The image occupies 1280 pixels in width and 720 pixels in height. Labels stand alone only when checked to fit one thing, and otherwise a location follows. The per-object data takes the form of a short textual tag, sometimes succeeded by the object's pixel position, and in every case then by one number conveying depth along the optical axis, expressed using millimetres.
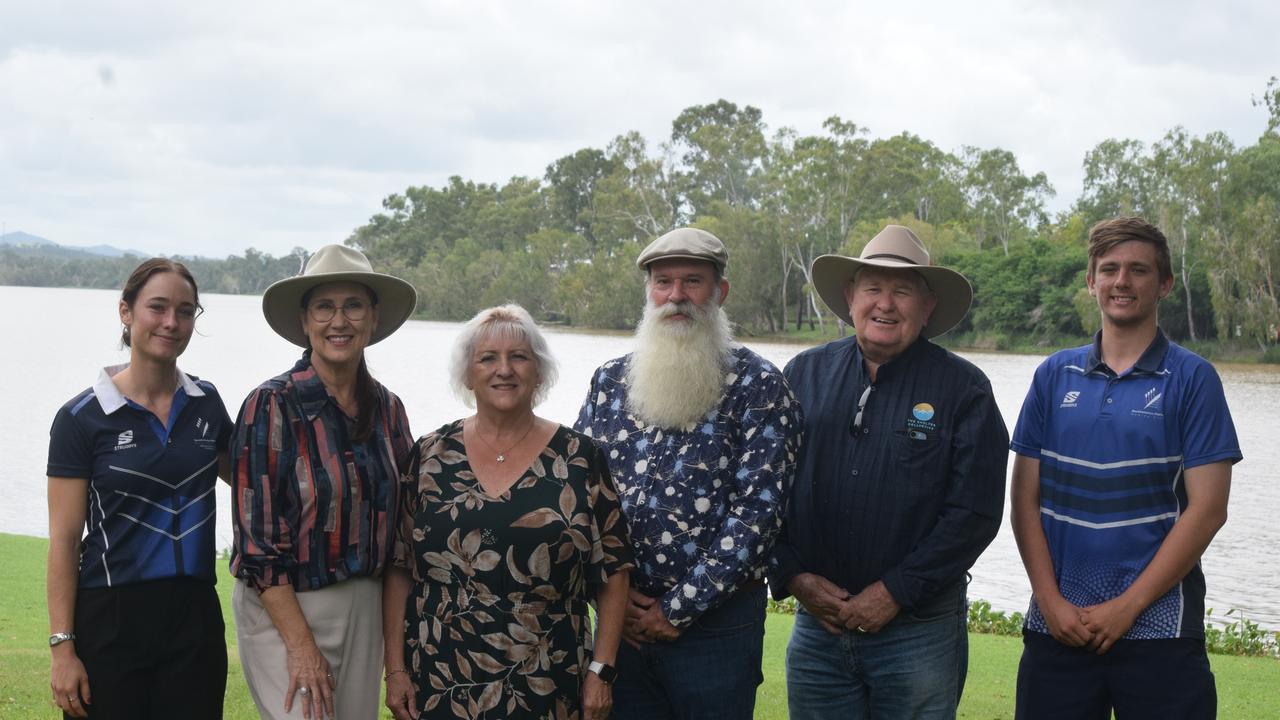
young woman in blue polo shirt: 3400
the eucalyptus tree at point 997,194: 73250
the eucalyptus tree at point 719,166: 73250
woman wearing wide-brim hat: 3295
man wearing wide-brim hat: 3711
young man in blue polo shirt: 3578
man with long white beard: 3572
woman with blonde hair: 3262
